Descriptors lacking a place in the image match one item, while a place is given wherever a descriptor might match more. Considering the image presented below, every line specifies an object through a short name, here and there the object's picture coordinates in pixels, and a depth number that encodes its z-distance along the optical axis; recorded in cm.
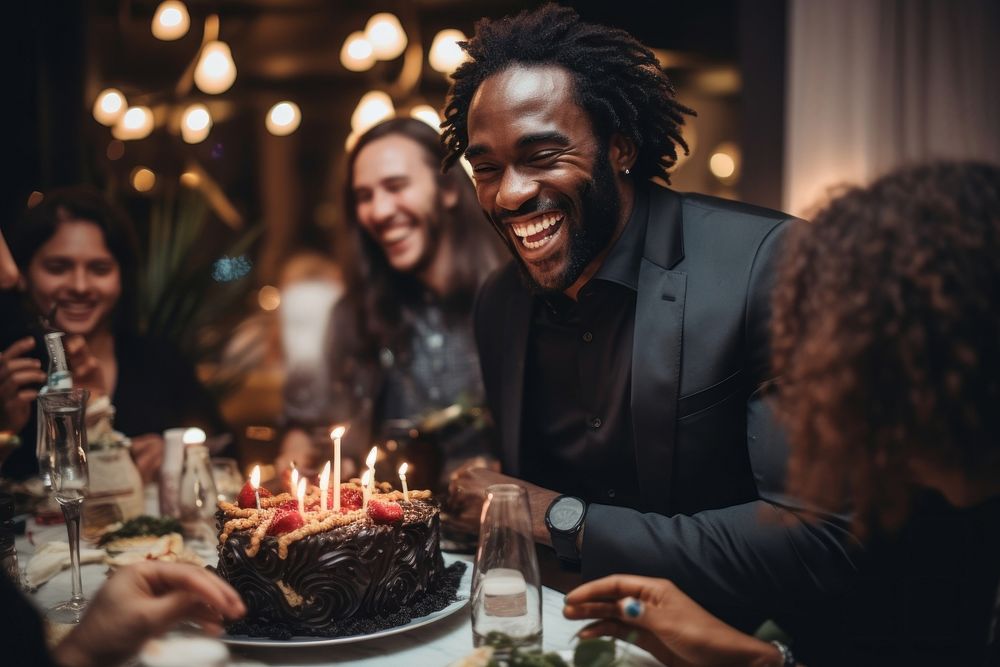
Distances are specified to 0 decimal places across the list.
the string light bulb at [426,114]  486
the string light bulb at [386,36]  468
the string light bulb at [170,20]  457
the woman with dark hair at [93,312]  314
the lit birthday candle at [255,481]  190
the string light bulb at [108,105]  483
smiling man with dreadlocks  191
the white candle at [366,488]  193
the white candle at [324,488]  188
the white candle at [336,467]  189
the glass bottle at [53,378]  200
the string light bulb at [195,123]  504
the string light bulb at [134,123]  477
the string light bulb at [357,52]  493
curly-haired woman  113
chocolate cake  175
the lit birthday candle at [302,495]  185
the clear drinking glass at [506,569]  156
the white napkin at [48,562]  209
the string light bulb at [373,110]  481
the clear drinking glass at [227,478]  258
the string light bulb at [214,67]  475
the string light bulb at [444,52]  465
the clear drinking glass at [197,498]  240
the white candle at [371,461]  191
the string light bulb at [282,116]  505
